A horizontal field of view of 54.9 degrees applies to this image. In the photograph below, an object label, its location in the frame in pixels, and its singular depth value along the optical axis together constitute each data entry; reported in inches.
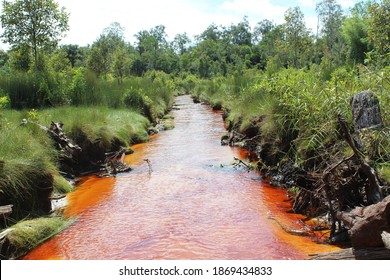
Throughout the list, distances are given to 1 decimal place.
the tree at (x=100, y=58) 1002.7
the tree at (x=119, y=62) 979.8
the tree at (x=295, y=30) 999.0
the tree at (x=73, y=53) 2356.1
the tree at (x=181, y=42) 3779.5
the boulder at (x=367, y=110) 205.5
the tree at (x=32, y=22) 557.0
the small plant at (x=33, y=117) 344.8
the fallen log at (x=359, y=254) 146.2
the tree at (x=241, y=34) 3324.3
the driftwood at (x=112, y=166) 362.6
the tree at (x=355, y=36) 869.2
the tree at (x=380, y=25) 519.8
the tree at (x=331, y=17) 1764.3
